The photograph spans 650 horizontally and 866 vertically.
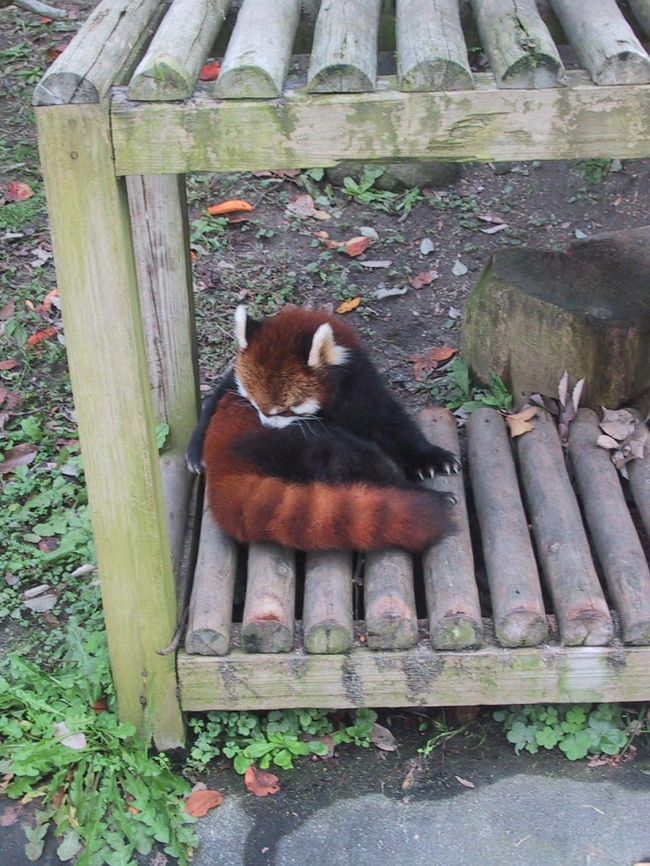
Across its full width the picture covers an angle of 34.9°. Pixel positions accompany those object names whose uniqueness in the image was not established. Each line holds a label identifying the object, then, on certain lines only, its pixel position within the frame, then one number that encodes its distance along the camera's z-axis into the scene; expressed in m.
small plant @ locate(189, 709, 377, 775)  2.71
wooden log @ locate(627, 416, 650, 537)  3.05
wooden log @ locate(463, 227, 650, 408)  3.58
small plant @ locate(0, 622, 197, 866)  2.49
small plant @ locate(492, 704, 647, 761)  2.71
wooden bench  1.88
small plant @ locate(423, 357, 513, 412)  3.88
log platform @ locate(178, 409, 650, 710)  2.59
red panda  2.74
